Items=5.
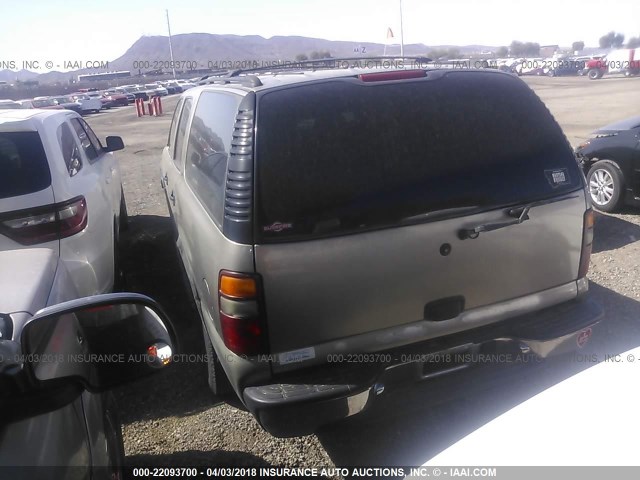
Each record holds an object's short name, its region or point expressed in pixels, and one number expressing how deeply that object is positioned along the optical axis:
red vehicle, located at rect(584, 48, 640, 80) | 41.84
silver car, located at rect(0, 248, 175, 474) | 1.38
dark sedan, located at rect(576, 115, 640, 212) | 6.47
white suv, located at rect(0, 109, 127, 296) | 3.59
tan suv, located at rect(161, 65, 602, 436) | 2.40
